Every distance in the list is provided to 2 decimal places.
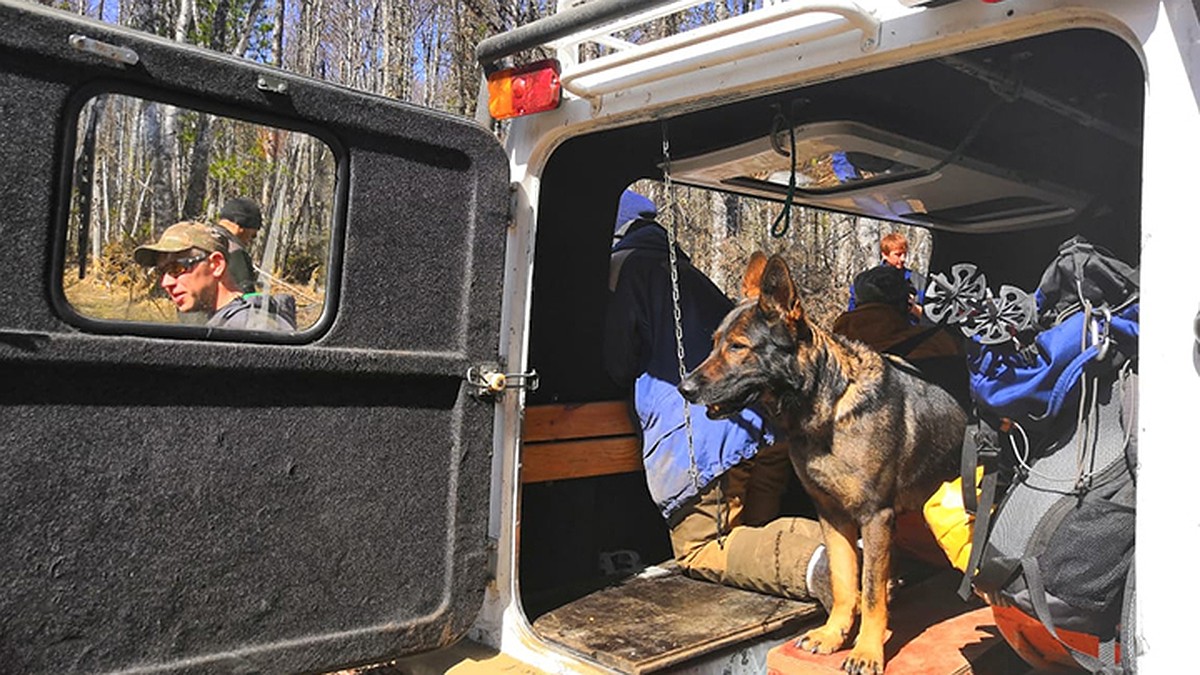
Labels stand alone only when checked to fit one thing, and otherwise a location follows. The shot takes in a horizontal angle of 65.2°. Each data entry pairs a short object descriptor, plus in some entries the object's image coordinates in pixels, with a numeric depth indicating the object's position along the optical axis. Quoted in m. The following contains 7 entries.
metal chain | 3.39
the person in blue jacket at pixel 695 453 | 3.43
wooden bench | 3.30
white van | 1.74
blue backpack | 2.10
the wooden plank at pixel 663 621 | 2.74
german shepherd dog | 3.07
